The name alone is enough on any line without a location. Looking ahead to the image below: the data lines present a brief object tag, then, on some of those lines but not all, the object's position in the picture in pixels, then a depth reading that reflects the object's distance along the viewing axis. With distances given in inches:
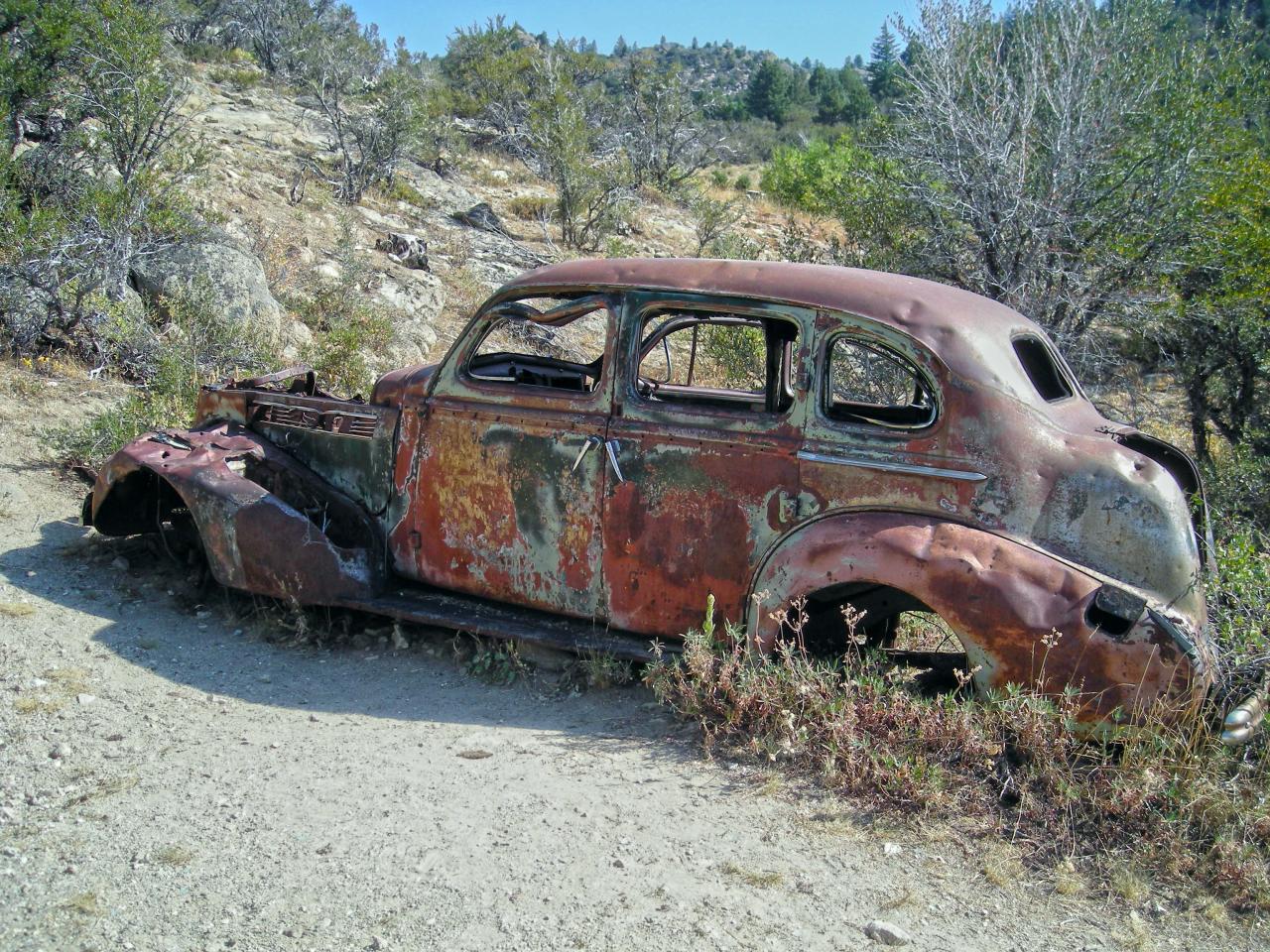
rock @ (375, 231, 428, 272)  512.1
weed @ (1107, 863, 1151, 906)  120.3
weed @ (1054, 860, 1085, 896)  121.7
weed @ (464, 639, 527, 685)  181.0
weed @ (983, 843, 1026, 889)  123.2
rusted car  137.6
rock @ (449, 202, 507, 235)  619.2
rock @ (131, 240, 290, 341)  361.4
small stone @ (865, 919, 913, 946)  113.8
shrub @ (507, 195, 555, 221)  669.3
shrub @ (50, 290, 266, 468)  266.7
